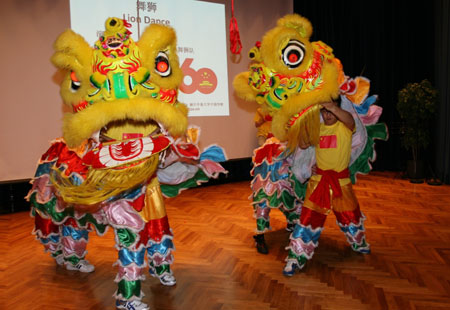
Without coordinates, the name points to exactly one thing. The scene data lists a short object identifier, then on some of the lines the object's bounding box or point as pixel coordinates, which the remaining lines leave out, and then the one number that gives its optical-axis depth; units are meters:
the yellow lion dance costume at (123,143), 1.83
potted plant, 5.60
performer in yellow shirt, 2.55
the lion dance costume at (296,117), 2.25
